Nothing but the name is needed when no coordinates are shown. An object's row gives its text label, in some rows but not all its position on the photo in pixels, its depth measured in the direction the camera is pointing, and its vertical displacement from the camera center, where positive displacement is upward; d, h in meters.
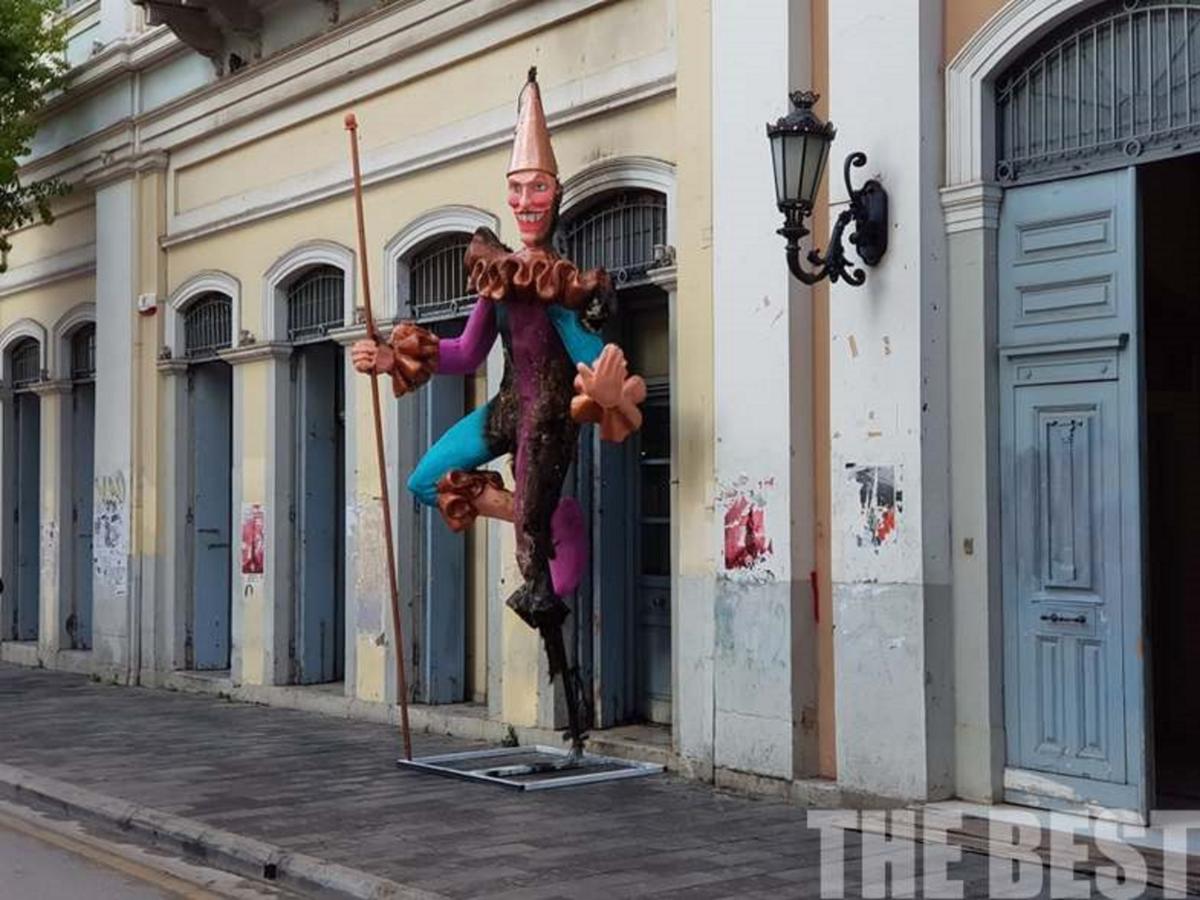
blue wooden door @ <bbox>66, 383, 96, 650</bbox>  18.66 -0.42
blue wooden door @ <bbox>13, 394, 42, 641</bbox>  20.02 -0.53
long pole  10.31 -0.02
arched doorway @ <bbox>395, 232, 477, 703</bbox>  12.88 -0.57
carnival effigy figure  9.97 +0.62
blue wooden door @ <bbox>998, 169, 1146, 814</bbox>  8.09 -0.15
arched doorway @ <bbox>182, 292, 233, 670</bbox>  16.25 -0.27
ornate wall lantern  8.83 +1.44
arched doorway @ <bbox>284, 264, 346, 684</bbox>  14.62 -0.25
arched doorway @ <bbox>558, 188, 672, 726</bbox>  11.40 -0.32
